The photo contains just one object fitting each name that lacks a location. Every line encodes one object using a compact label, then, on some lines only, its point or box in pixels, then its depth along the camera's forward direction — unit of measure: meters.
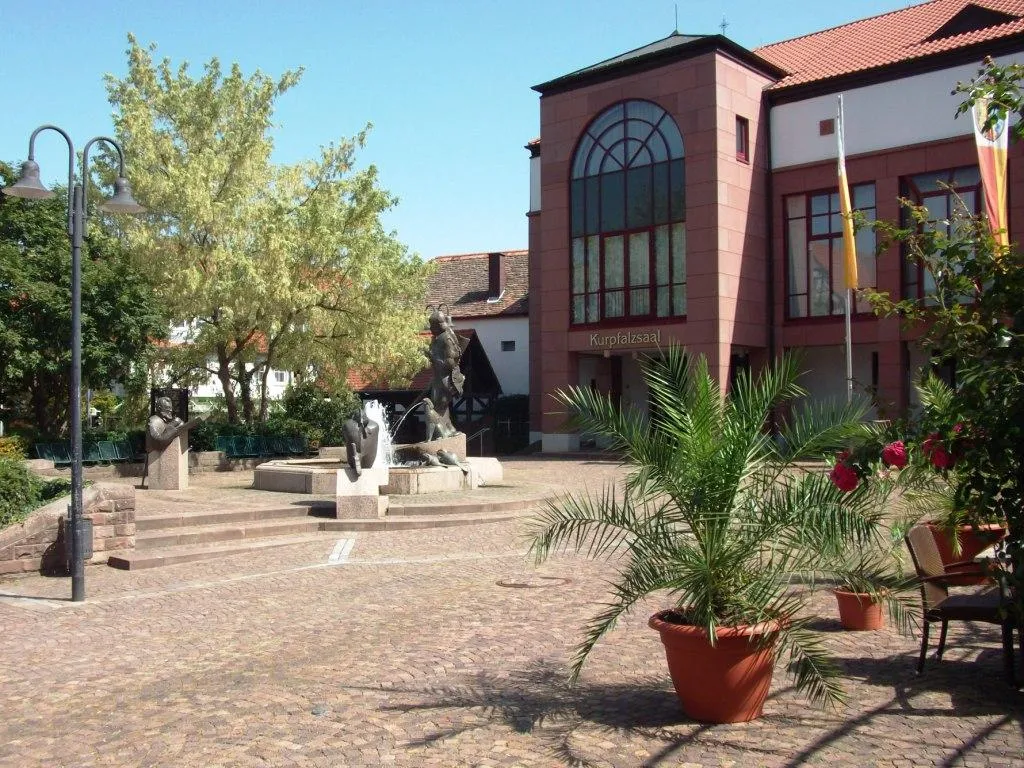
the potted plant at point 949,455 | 5.43
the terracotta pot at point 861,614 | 7.65
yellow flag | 23.62
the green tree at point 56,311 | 21.53
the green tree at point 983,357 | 5.21
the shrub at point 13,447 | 15.60
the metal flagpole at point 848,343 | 24.18
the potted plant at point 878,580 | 5.48
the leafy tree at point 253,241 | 23.98
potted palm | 5.29
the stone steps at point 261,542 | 11.53
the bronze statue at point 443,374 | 20.11
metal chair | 6.00
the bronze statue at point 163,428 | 18.69
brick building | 28.94
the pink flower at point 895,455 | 5.55
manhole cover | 9.98
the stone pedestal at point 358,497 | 15.00
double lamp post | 9.50
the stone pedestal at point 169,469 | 18.91
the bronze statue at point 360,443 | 15.47
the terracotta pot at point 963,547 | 7.04
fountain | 15.27
